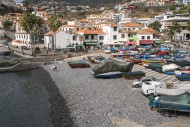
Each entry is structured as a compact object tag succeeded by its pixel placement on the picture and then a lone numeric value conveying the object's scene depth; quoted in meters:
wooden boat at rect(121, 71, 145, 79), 38.69
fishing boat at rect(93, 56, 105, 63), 55.04
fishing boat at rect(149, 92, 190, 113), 22.30
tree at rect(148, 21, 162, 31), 109.69
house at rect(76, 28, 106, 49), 76.44
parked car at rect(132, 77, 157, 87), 32.61
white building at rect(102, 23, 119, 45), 76.56
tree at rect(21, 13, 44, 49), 74.38
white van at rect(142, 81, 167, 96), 28.02
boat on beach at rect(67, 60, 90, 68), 50.69
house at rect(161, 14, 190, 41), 93.83
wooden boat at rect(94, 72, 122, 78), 39.62
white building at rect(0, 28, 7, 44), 103.45
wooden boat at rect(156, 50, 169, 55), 61.56
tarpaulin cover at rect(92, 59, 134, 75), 39.97
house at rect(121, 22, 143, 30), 90.69
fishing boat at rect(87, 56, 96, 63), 55.38
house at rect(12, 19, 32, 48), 87.55
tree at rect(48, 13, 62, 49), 74.67
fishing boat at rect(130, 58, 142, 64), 52.38
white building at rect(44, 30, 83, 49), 72.75
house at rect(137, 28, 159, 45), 77.75
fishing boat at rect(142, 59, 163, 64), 50.20
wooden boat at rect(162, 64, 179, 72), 41.78
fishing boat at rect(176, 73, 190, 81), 36.06
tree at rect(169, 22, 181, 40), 90.12
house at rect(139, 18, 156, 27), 132.05
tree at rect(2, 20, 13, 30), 130.12
